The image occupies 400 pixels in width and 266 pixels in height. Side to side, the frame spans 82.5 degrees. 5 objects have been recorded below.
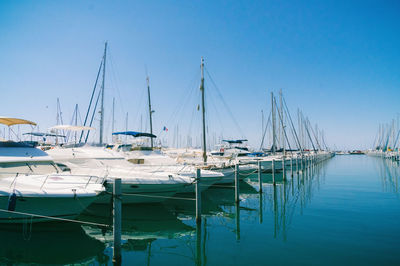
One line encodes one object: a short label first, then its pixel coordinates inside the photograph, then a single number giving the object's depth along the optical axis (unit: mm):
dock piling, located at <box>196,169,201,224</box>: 8547
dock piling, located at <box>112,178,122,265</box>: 5637
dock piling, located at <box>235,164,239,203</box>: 11651
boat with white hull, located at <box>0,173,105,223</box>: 7297
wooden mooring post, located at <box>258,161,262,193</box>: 14833
